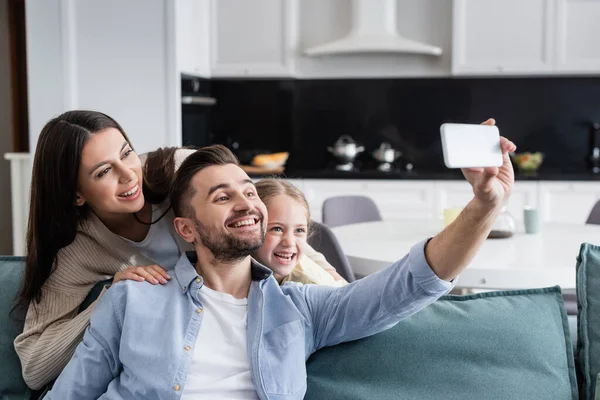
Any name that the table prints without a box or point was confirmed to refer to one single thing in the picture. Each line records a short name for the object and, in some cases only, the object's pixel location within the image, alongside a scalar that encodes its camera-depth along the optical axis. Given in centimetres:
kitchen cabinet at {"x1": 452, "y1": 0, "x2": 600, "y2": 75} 562
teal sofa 175
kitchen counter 539
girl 209
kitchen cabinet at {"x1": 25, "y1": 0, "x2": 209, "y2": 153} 511
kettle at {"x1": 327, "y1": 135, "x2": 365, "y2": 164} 601
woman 188
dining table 277
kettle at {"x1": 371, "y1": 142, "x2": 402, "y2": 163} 603
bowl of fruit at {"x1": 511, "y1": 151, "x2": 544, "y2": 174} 573
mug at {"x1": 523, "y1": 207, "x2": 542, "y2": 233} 353
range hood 574
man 171
